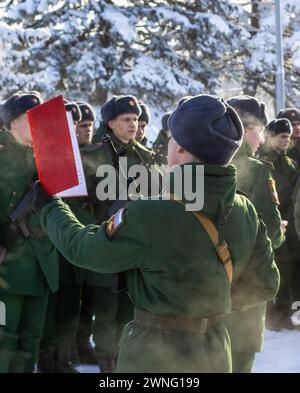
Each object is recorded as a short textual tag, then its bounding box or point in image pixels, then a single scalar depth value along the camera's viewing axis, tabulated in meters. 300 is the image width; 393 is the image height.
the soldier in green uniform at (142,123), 6.79
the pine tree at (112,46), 17.19
